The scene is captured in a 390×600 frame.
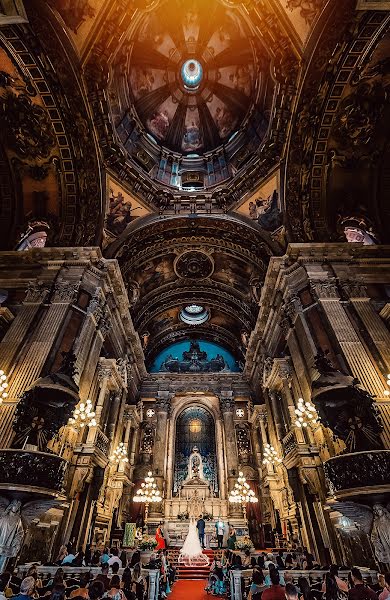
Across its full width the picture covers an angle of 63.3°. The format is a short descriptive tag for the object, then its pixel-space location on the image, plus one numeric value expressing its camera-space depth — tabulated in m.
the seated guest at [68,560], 7.56
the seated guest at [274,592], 4.40
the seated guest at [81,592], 4.51
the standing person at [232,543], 12.59
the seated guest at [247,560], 9.35
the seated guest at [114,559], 7.78
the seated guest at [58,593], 3.85
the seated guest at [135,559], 7.97
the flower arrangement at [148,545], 11.62
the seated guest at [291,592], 4.45
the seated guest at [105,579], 5.18
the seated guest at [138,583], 5.74
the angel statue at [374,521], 6.90
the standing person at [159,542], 12.81
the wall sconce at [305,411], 9.95
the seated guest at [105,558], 7.97
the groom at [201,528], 15.40
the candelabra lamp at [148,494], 17.11
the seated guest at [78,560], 7.62
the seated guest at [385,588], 4.52
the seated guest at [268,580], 6.30
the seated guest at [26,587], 3.74
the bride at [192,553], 12.96
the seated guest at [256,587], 5.46
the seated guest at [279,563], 7.87
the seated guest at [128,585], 4.99
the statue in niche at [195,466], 19.94
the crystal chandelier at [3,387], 9.05
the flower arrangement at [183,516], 17.88
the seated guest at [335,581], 5.14
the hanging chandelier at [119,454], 15.34
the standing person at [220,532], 15.84
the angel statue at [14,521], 6.73
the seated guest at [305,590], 4.95
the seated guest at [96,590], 3.87
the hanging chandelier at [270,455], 15.42
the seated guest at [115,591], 4.40
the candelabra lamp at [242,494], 17.36
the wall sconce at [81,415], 10.33
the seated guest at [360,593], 4.19
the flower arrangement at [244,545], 11.77
